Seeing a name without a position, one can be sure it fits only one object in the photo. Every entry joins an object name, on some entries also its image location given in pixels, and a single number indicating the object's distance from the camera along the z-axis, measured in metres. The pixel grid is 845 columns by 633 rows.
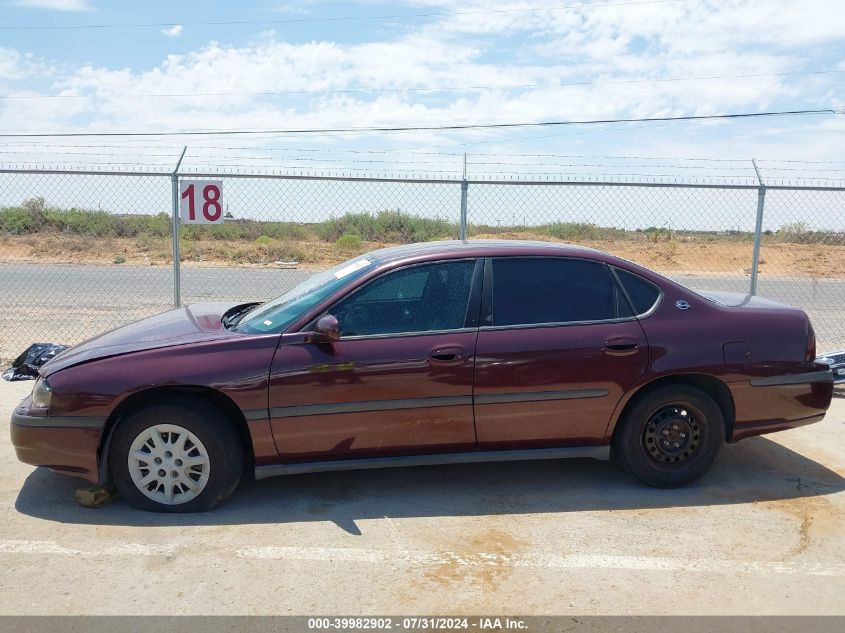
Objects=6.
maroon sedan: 4.38
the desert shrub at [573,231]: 12.20
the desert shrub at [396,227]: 11.30
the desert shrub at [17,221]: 19.44
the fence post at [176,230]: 7.54
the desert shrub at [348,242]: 13.95
